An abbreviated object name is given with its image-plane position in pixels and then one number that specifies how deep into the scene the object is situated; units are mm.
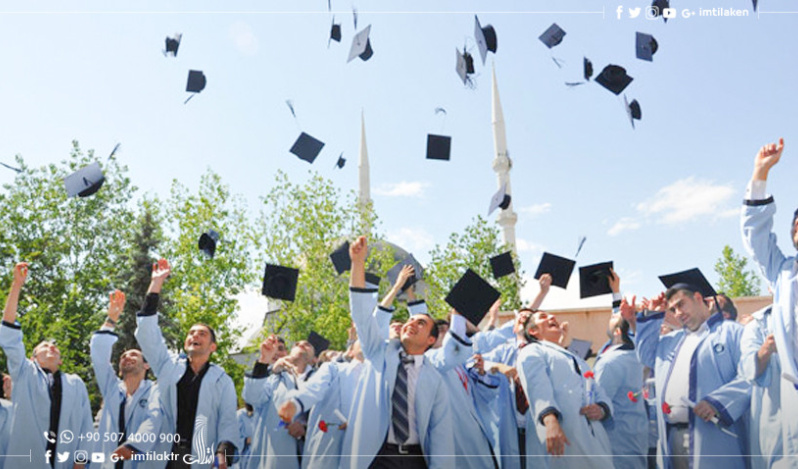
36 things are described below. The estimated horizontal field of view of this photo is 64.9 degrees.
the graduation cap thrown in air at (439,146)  8047
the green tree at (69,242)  21438
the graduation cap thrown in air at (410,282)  5295
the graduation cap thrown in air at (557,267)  6715
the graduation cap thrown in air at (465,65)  8195
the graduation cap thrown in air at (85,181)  6918
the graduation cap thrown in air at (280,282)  6773
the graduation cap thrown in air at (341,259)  7648
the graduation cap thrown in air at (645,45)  7918
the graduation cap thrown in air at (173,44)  8212
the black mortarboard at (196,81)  8258
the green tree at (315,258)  22328
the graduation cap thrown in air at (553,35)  8477
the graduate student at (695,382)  4094
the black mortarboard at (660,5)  7289
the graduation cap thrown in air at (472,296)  5090
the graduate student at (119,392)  4766
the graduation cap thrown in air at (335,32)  8336
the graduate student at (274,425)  5188
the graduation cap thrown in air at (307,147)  8062
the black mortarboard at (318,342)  7295
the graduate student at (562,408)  3902
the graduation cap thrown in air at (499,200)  8133
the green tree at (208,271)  21553
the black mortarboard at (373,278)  5859
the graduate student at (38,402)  5062
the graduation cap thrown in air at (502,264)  7535
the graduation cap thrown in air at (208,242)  7938
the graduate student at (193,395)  4398
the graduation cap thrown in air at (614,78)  7312
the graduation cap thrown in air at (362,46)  8172
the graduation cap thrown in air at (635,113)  8167
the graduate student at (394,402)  3938
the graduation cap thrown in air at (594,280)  6223
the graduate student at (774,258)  3439
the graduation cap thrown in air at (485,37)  8039
